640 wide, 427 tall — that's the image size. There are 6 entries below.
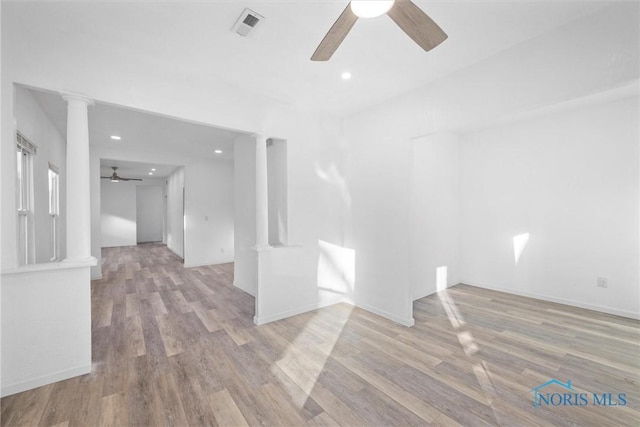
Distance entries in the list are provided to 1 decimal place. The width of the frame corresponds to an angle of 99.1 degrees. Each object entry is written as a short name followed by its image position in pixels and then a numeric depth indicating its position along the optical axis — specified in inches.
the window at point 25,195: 107.0
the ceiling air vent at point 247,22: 79.3
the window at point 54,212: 164.7
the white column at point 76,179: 90.4
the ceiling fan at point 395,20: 55.2
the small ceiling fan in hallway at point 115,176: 324.2
